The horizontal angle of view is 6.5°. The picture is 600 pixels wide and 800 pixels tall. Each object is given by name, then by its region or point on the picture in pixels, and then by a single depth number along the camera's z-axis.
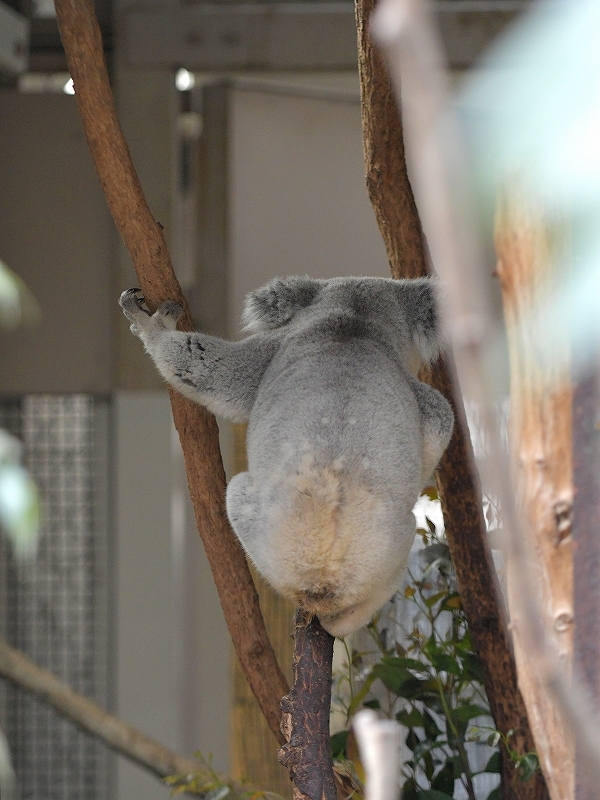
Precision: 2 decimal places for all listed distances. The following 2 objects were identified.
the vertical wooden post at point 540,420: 6.92
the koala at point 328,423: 7.34
